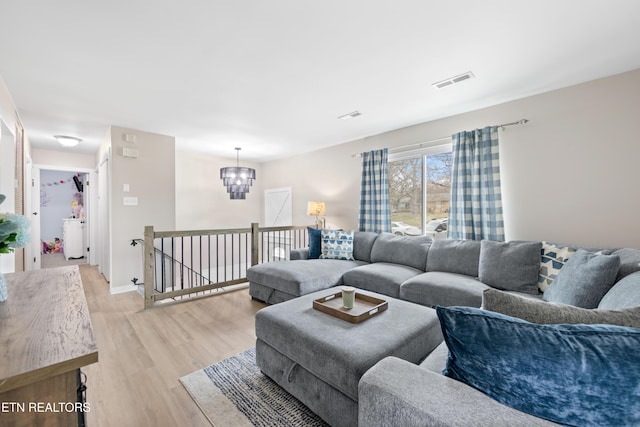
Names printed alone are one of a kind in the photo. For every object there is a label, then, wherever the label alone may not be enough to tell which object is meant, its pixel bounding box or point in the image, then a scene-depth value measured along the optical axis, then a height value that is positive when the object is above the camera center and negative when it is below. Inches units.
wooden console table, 25.4 -15.4
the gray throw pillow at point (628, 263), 69.1 -14.5
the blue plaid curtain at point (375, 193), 161.5 +11.1
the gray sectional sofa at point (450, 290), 30.7 -23.2
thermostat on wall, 150.9 +35.3
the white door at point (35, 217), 181.8 -3.3
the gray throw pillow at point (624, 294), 51.5 -17.9
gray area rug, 59.2 -47.2
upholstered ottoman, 52.7 -30.7
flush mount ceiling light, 160.6 +45.4
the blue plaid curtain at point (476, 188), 119.2 +11.0
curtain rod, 114.3 +38.7
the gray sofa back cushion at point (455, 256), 112.8 -20.8
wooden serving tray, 67.7 -27.4
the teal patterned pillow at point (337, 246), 150.8 -20.3
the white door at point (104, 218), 164.6 -4.3
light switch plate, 152.2 +6.5
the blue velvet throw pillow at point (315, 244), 154.2 -19.6
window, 141.9 +11.9
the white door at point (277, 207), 233.8 +3.9
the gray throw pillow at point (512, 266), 94.1 -21.0
